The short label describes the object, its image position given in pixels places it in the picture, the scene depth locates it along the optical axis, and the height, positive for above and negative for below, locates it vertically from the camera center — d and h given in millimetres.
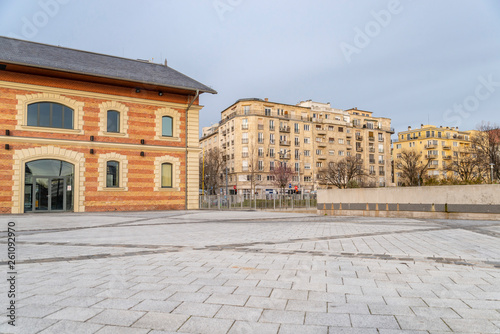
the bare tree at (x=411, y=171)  63631 +1923
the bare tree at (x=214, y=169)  71750 +2882
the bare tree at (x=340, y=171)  63188 +1976
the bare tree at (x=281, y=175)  62747 +1282
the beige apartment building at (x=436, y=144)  90188 +10031
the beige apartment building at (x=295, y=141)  67125 +9230
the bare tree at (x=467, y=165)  49266 +2389
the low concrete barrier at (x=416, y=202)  13973 -1070
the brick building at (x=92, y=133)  19641 +3378
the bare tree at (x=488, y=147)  41466 +4212
